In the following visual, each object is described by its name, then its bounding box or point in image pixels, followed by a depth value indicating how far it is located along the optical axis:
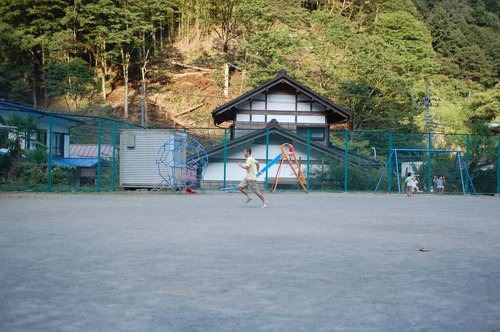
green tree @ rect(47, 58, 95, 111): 55.69
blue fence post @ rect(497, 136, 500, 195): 27.06
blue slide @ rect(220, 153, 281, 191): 25.43
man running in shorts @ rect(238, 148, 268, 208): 17.05
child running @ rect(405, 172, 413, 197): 25.03
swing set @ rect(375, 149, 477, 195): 26.62
